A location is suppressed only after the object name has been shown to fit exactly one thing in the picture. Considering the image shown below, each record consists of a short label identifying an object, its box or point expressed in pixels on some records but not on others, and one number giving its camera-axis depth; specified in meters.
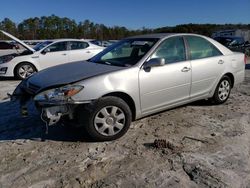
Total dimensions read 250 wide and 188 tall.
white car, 6.38
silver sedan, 2.54
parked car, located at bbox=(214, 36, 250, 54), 11.39
